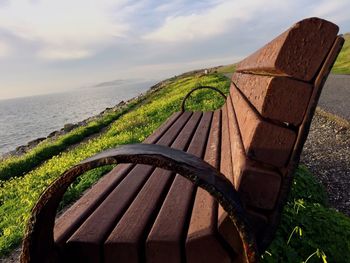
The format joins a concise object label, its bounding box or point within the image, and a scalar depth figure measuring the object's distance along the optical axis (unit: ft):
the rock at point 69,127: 104.02
